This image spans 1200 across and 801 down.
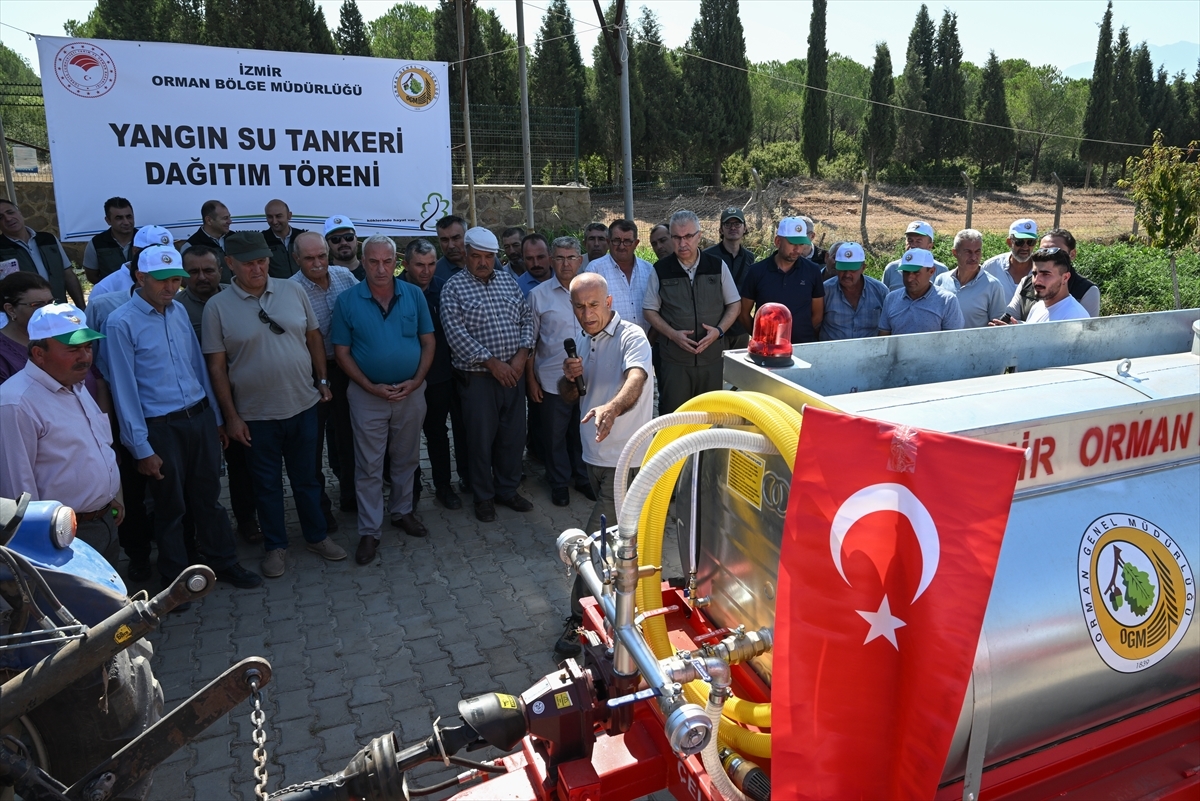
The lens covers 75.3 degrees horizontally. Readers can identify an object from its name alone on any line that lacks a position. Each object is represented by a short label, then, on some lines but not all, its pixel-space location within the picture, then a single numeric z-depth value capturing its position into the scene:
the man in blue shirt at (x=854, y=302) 5.88
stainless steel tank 2.15
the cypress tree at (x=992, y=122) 37.74
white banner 7.30
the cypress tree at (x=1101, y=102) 37.78
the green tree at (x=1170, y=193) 13.68
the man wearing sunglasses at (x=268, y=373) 4.61
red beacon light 2.60
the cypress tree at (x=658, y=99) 31.88
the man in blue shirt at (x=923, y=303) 5.34
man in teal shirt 5.09
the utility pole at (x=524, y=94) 9.10
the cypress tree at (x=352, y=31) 30.23
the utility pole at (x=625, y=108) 7.48
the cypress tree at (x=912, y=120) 38.38
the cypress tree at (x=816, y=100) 35.72
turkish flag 1.78
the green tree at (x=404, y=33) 44.94
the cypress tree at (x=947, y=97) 38.00
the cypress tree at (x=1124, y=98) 39.03
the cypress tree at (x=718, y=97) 32.28
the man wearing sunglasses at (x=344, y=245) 6.26
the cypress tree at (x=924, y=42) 38.81
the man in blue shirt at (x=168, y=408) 4.26
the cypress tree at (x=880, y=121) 35.88
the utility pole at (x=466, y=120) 9.16
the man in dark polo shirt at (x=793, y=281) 5.89
